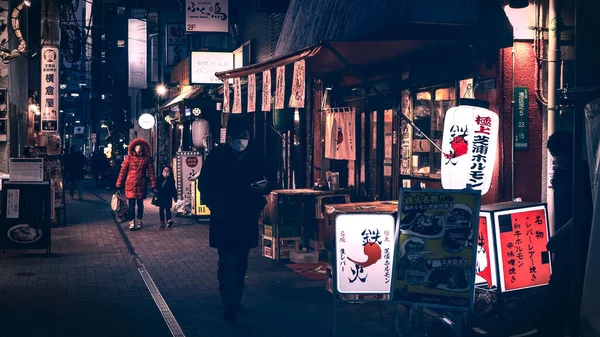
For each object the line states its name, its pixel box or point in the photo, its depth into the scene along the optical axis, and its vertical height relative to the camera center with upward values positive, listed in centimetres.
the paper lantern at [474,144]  857 +28
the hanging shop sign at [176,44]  3142 +550
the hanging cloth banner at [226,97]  1525 +152
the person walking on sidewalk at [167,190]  1852 -55
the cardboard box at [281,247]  1303 -142
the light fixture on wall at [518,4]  862 +194
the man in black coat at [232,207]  865 -46
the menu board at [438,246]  707 -76
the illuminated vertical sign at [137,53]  3756 +603
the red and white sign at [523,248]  745 -84
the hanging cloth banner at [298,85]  1133 +131
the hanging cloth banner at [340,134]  1440 +69
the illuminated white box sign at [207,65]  2328 +334
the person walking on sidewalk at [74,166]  2950 +11
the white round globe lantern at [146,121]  3869 +251
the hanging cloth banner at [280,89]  1220 +133
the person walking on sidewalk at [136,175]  1812 -17
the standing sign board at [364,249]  841 -94
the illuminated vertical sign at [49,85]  1937 +222
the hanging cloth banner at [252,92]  1402 +147
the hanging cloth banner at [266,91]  1309 +141
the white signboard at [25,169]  1461 -1
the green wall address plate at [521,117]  941 +65
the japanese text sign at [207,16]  2275 +478
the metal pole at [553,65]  885 +125
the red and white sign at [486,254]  742 -89
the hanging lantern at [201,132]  2456 +122
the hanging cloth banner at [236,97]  1479 +145
